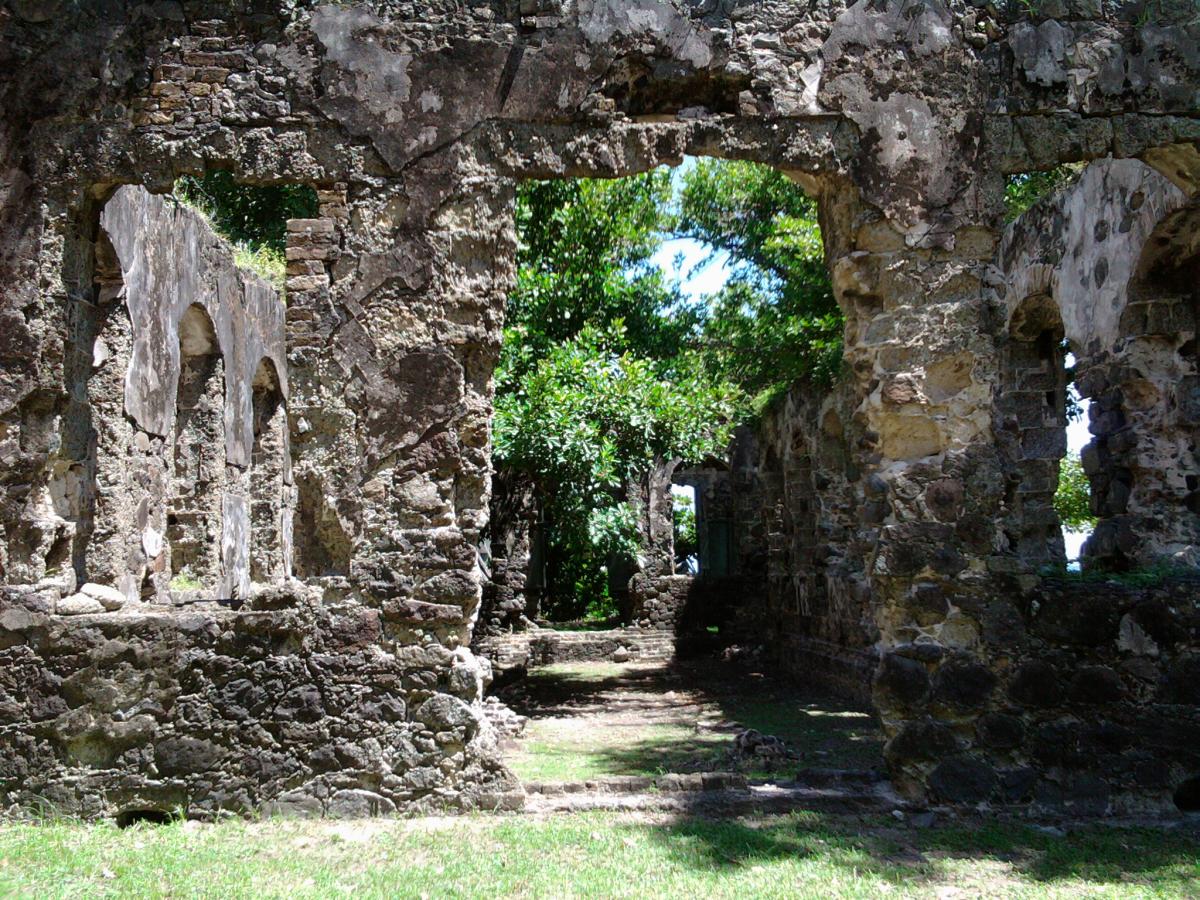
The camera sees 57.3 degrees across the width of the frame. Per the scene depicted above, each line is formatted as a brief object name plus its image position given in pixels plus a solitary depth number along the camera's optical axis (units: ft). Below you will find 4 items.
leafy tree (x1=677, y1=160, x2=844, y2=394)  34.96
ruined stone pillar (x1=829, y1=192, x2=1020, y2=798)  18.44
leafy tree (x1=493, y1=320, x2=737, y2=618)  33.94
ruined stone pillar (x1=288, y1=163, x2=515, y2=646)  18.38
